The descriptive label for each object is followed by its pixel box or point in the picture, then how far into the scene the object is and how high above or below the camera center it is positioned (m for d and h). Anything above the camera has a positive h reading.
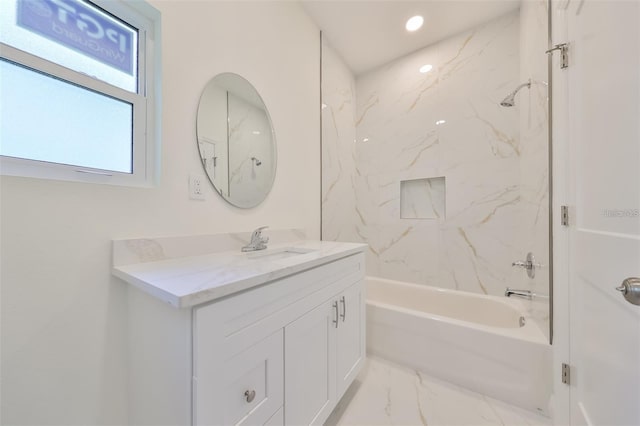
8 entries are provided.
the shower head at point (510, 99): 1.57 +0.81
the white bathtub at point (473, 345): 1.27 -0.86
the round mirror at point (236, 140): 1.20 +0.43
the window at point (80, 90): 0.70 +0.44
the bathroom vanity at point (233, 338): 0.60 -0.40
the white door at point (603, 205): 0.64 +0.03
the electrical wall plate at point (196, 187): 1.11 +0.13
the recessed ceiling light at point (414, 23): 1.92 +1.63
